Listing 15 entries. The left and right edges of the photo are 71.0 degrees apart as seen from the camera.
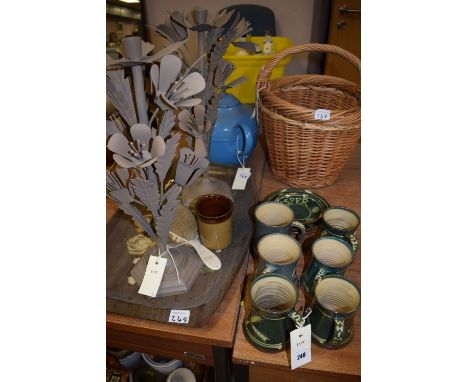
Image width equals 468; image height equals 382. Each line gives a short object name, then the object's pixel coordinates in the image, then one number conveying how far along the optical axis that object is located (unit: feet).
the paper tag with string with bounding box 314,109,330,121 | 3.01
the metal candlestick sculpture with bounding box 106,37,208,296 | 1.72
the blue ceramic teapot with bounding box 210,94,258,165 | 3.58
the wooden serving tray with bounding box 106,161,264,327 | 2.37
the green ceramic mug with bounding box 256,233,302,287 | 2.35
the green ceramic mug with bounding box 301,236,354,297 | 2.34
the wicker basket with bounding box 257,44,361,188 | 3.09
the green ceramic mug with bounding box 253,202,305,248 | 2.61
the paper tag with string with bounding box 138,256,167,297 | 2.36
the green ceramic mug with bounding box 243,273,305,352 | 2.05
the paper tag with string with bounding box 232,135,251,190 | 3.56
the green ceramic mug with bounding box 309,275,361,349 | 2.07
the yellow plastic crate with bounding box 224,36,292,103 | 5.55
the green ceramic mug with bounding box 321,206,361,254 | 2.62
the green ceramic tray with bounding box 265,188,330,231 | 3.20
